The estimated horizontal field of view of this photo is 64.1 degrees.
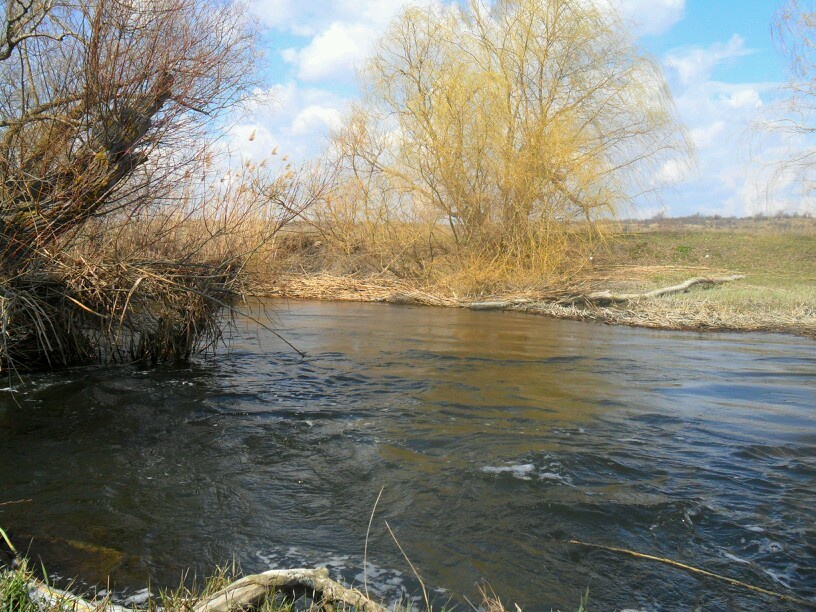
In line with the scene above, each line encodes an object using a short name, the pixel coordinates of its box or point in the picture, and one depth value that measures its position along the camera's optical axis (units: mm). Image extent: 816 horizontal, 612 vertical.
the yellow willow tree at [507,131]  18328
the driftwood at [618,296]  16172
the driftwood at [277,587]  2678
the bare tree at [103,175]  6363
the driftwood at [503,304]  16812
